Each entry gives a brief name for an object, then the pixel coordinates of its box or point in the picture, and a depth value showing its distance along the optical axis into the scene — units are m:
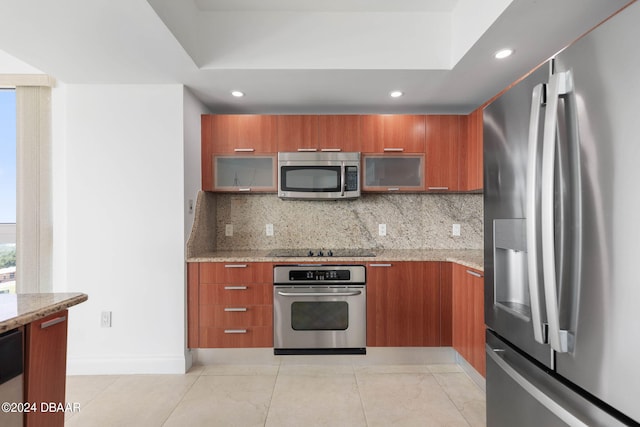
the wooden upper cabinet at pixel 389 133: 2.98
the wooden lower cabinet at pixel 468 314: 2.21
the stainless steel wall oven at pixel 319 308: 2.68
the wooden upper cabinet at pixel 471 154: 2.76
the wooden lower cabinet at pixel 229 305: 2.69
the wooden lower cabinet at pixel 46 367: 1.13
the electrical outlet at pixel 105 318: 2.61
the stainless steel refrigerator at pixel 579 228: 0.75
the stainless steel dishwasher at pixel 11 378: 1.03
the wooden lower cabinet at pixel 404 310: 2.70
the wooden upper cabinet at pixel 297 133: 2.97
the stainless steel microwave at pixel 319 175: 2.94
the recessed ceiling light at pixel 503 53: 2.04
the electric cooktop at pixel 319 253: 2.83
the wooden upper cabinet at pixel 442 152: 3.00
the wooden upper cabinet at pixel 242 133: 2.97
